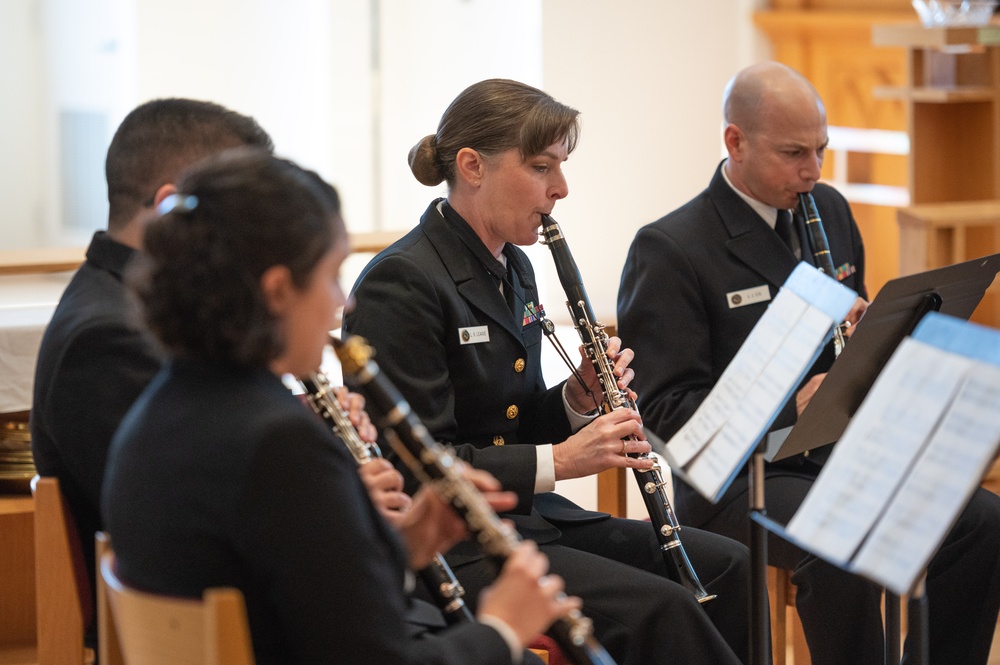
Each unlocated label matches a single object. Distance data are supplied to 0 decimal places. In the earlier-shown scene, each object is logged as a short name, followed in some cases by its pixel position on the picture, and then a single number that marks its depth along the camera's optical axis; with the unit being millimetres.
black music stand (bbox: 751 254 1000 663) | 3695
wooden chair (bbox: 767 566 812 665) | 4953
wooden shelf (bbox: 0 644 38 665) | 4586
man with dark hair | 3340
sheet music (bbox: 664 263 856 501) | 3297
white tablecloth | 5152
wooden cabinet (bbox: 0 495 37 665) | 4652
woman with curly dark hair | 2447
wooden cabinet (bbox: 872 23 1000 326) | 8914
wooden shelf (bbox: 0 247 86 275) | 5750
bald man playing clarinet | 4664
